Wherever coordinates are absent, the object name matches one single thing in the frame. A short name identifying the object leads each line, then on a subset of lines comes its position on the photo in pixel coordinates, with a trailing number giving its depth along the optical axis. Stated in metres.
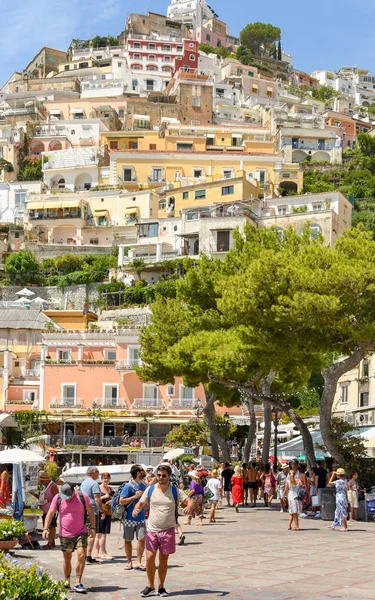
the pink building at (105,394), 47.50
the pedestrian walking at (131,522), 13.76
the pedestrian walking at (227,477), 26.72
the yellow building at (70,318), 64.94
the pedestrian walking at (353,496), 20.89
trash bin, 21.28
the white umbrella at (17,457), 17.22
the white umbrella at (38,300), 69.12
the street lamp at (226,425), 37.29
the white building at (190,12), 136.50
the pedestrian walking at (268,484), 26.02
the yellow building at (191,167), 85.50
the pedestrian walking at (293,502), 18.78
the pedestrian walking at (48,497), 16.44
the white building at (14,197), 85.81
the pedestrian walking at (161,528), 11.34
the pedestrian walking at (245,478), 26.41
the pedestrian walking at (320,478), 22.91
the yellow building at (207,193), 74.62
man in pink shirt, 12.11
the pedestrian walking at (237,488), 24.11
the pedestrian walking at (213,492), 21.25
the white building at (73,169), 87.62
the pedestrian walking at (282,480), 23.67
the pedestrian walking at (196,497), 20.47
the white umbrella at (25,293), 70.69
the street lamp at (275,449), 32.44
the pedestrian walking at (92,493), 14.31
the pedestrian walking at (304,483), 20.69
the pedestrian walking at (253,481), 26.39
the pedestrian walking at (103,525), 14.92
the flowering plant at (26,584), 7.62
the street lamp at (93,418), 46.69
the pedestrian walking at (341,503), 19.09
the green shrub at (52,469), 26.53
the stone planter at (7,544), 14.04
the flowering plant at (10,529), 13.84
